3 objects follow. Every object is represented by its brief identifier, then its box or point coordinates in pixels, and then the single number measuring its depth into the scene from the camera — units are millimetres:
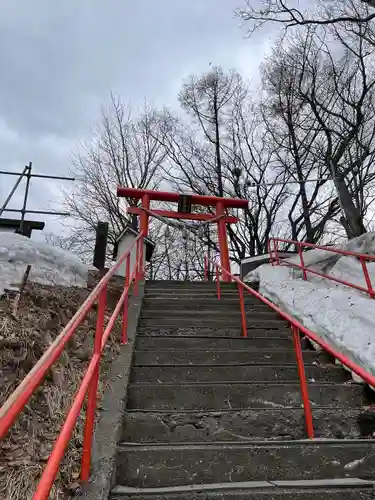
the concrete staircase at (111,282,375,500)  2189
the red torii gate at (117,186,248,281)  9912
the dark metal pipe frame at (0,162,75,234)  6945
